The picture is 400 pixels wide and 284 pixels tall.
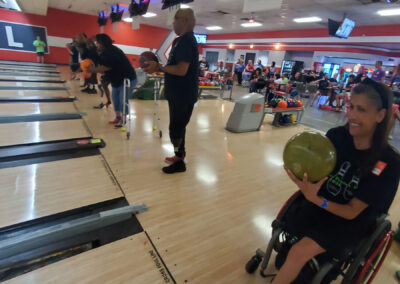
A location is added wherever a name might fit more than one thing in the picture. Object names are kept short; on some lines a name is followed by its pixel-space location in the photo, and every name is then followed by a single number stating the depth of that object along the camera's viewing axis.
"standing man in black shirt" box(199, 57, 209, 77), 12.31
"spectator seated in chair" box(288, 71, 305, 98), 6.86
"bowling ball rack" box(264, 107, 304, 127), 4.45
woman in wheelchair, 0.93
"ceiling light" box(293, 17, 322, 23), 8.48
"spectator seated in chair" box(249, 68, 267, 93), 7.20
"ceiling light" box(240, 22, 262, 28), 10.79
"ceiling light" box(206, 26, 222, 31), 13.30
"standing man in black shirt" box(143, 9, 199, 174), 1.95
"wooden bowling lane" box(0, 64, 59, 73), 8.66
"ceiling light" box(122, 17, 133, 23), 12.66
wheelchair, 0.98
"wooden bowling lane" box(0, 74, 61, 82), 7.04
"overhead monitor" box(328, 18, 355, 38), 7.33
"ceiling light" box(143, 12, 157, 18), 10.68
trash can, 4.07
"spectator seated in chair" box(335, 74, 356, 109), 7.19
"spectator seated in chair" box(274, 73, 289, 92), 7.35
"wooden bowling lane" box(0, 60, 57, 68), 10.16
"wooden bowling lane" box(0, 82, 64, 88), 6.22
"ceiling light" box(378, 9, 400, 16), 6.38
